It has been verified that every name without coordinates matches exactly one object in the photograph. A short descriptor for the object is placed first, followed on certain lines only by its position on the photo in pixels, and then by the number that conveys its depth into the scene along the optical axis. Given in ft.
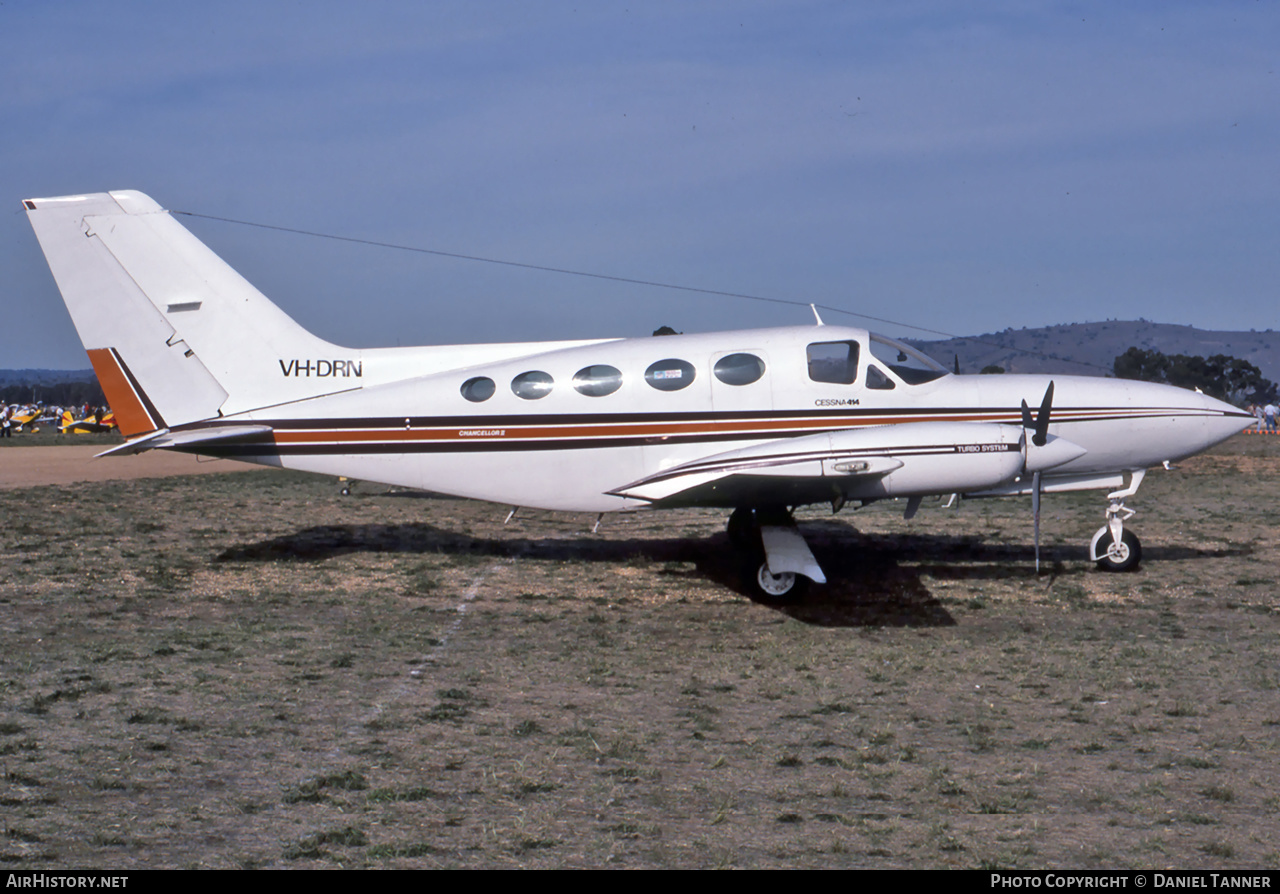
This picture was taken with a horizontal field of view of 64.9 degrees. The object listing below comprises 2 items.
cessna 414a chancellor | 40.83
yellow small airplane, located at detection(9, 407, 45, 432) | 213.87
